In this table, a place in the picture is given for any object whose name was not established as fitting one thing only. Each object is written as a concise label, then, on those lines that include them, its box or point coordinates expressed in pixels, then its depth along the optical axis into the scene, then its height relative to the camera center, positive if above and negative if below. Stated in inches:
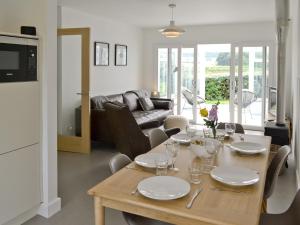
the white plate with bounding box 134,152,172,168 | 81.2 -17.9
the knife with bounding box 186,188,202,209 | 59.5 -21.1
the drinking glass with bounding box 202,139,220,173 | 82.7 -16.6
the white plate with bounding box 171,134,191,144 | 108.2 -15.8
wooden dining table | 56.0 -21.4
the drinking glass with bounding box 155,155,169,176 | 76.6 -18.4
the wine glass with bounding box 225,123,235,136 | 119.2 -13.3
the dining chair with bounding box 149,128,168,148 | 123.3 -17.5
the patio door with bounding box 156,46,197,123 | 323.0 +20.1
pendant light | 209.5 +44.5
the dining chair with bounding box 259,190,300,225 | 74.0 -31.0
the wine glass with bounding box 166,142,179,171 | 85.2 -16.0
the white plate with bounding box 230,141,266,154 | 95.8 -16.9
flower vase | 109.0 -13.0
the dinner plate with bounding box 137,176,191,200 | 62.0 -19.9
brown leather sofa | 211.9 -15.1
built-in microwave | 96.7 +11.9
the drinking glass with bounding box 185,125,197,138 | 115.8 -14.5
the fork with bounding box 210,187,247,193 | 66.6 -20.8
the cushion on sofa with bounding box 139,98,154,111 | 280.5 -8.5
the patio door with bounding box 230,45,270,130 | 290.8 +10.9
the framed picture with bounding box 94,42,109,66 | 255.3 +35.1
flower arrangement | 105.1 -7.3
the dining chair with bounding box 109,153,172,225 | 75.5 -31.1
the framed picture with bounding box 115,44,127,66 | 286.2 +38.2
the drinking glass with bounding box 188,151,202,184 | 72.6 -19.1
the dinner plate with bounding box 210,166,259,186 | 69.4 -19.1
